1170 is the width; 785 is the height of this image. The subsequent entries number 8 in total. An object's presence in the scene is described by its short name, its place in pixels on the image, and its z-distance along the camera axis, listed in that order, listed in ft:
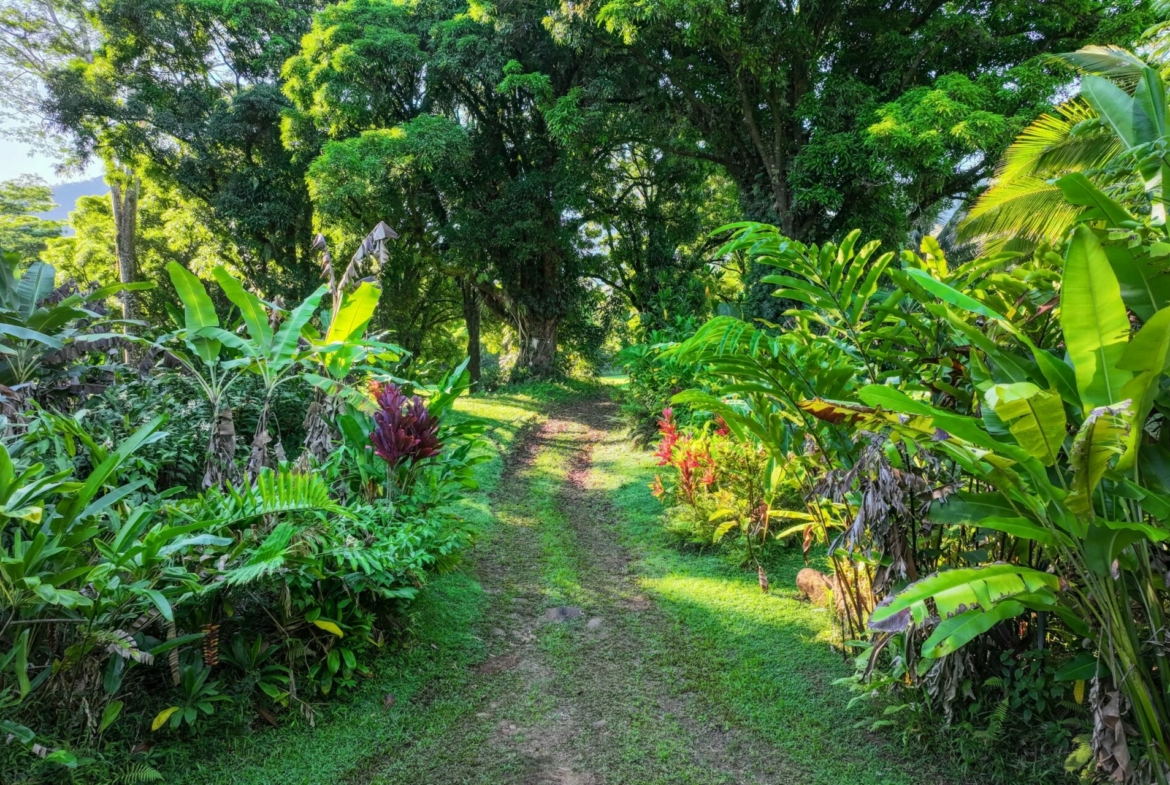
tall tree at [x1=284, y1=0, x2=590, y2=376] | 38.14
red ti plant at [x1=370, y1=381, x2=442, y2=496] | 12.44
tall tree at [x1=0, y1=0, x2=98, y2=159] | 44.01
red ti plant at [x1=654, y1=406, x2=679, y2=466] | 20.51
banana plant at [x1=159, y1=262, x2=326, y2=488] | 12.07
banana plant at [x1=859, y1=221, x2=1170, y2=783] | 5.58
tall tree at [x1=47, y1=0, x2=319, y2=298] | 43.83
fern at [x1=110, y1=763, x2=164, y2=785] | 7.54
